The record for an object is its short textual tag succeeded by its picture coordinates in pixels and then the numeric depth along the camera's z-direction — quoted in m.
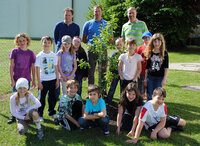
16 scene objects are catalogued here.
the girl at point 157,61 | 4.45
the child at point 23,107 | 3.74
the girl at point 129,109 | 3.93
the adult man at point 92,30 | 5.52
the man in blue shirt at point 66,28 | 5.53
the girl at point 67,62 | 4.84
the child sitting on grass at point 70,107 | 4.14
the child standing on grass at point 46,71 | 4.34
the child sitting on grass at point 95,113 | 3.88
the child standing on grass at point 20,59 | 4.29
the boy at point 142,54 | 5.00
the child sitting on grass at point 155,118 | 3.73
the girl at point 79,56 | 5.09
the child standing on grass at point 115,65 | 4.63
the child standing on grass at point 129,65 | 4.54
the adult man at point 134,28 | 5.55
